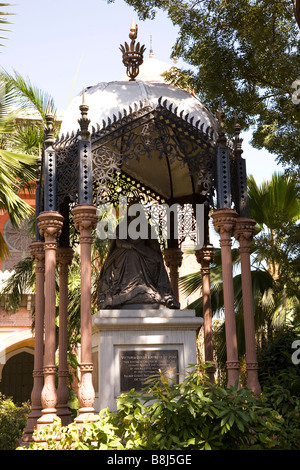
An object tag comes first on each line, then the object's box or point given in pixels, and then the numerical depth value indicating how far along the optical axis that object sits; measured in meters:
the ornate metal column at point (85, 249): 9.16
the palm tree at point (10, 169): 12.17
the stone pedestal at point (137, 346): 9.96
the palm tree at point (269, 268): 14.19
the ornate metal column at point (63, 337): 11.32
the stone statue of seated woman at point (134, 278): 10.74
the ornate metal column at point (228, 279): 9.83
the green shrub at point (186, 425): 7.40
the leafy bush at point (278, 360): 11.34
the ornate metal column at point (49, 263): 9.48
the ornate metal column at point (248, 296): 10.02
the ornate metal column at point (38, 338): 10.81
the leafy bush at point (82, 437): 7.54
